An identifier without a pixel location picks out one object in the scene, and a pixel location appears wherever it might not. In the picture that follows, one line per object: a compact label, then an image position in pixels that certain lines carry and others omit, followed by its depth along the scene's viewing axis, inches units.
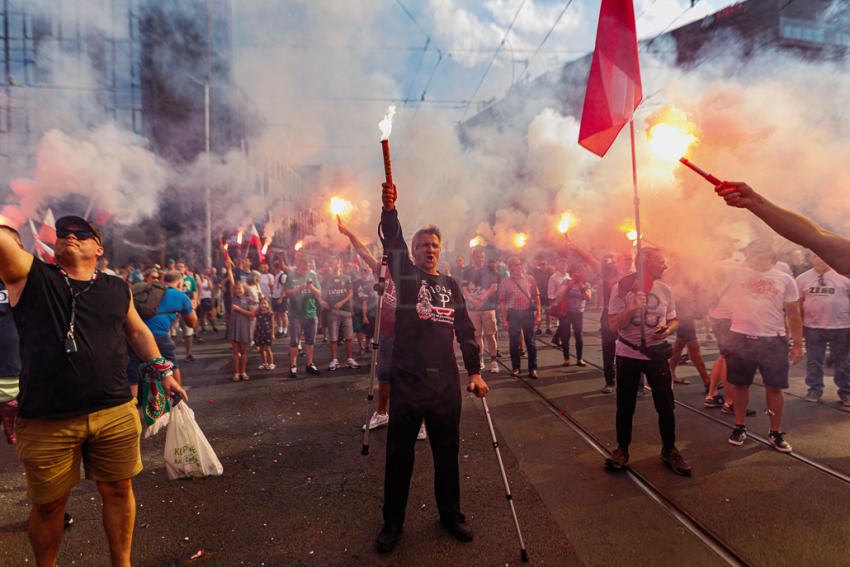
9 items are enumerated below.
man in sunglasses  74.6
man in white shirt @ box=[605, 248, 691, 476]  134.4
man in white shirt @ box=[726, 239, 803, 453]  149.1
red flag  131.2
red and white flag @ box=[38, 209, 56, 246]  216.7
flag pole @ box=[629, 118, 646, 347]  127.5
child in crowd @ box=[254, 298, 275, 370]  281.9
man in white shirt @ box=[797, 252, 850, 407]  203.9
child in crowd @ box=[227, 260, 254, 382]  260.8
